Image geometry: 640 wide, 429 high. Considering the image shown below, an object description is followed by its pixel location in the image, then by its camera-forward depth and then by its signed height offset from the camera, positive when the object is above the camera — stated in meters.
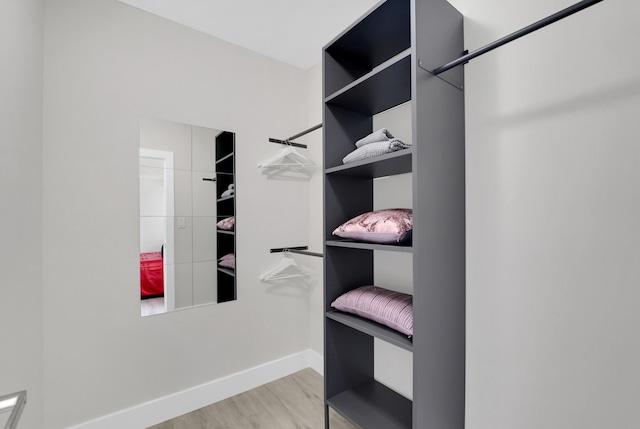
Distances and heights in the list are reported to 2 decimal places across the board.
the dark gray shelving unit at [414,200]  1.12 +0.07
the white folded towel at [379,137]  1.34 +0.37
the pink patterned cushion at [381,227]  1.23 -0.06
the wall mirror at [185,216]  1.81 +0.00
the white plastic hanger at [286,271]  2.25 -0.45
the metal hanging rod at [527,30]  0.78 +0.56
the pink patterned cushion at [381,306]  1.23 -0.43
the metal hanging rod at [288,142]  2.25 +0.59
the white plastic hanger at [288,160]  2.20 +0.45
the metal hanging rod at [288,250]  2.27 -0.27
